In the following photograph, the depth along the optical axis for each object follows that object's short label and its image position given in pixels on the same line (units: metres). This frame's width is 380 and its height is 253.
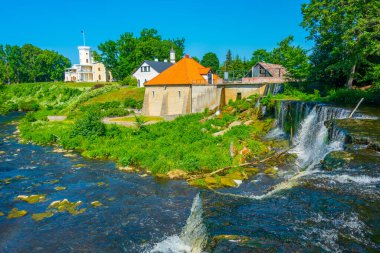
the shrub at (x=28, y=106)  59.66
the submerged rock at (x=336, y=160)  11.90
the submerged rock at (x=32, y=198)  14.92
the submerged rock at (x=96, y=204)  14.26
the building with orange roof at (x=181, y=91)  35.06
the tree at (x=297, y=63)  34.29
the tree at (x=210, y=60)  87.38
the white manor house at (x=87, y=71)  89.06
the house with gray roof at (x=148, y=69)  57.75
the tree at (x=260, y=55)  70.75
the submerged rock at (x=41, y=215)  13.12
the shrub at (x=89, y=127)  27.14
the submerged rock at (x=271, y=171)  17.08
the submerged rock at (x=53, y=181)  17.55
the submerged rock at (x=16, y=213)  13.36
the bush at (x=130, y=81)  60.56
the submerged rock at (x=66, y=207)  13.71
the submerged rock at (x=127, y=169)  19.52
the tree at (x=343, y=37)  22.88
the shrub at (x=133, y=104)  46.47
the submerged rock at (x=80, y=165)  20.78
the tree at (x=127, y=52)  67.38
